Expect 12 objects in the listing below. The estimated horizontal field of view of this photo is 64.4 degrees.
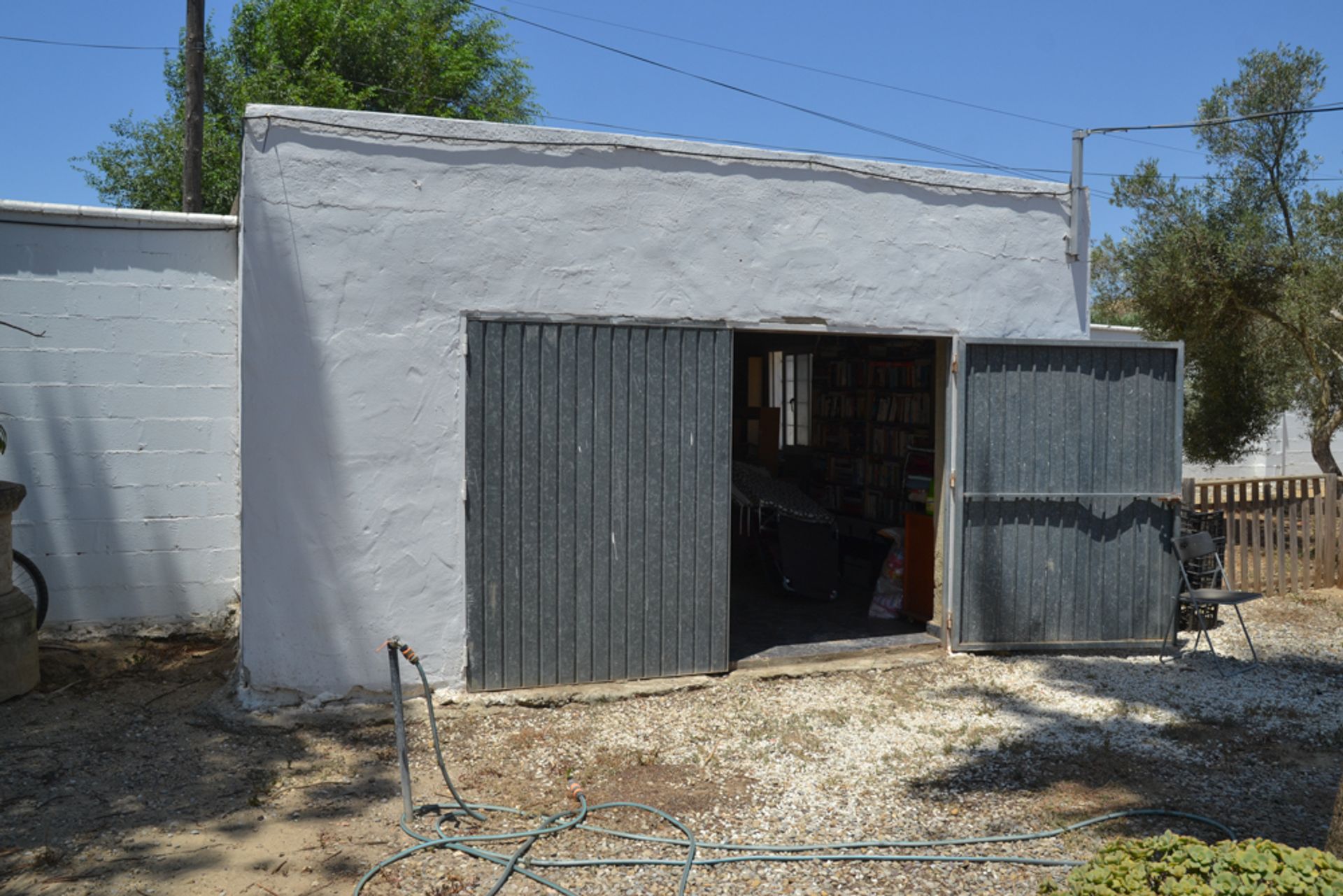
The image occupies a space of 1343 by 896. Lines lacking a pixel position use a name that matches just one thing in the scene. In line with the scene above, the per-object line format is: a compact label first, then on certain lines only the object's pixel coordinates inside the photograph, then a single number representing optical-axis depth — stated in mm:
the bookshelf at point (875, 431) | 9242
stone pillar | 5855
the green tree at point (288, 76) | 18781
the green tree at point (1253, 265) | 10914
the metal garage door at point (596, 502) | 6137
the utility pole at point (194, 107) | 10445
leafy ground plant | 2676
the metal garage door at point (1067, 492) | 7184
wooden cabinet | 8148
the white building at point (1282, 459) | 18797
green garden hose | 4172
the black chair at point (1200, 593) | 7281
